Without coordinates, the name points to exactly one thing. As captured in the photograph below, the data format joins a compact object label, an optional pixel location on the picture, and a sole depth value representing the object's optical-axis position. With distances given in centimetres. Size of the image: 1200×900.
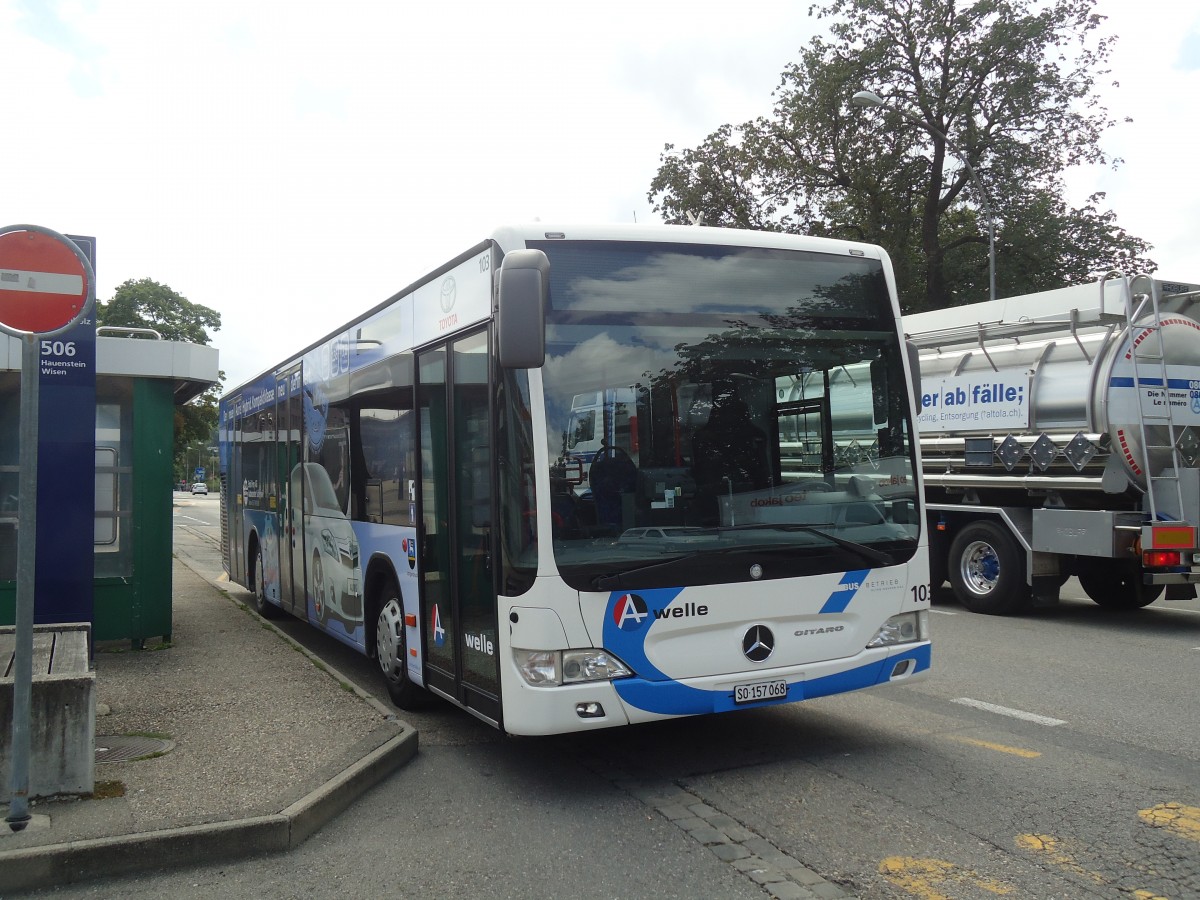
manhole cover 582
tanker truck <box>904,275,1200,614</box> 1036
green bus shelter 931
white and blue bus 512
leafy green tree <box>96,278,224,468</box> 5906
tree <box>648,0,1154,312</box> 2750
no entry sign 464
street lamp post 2142
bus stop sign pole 458
